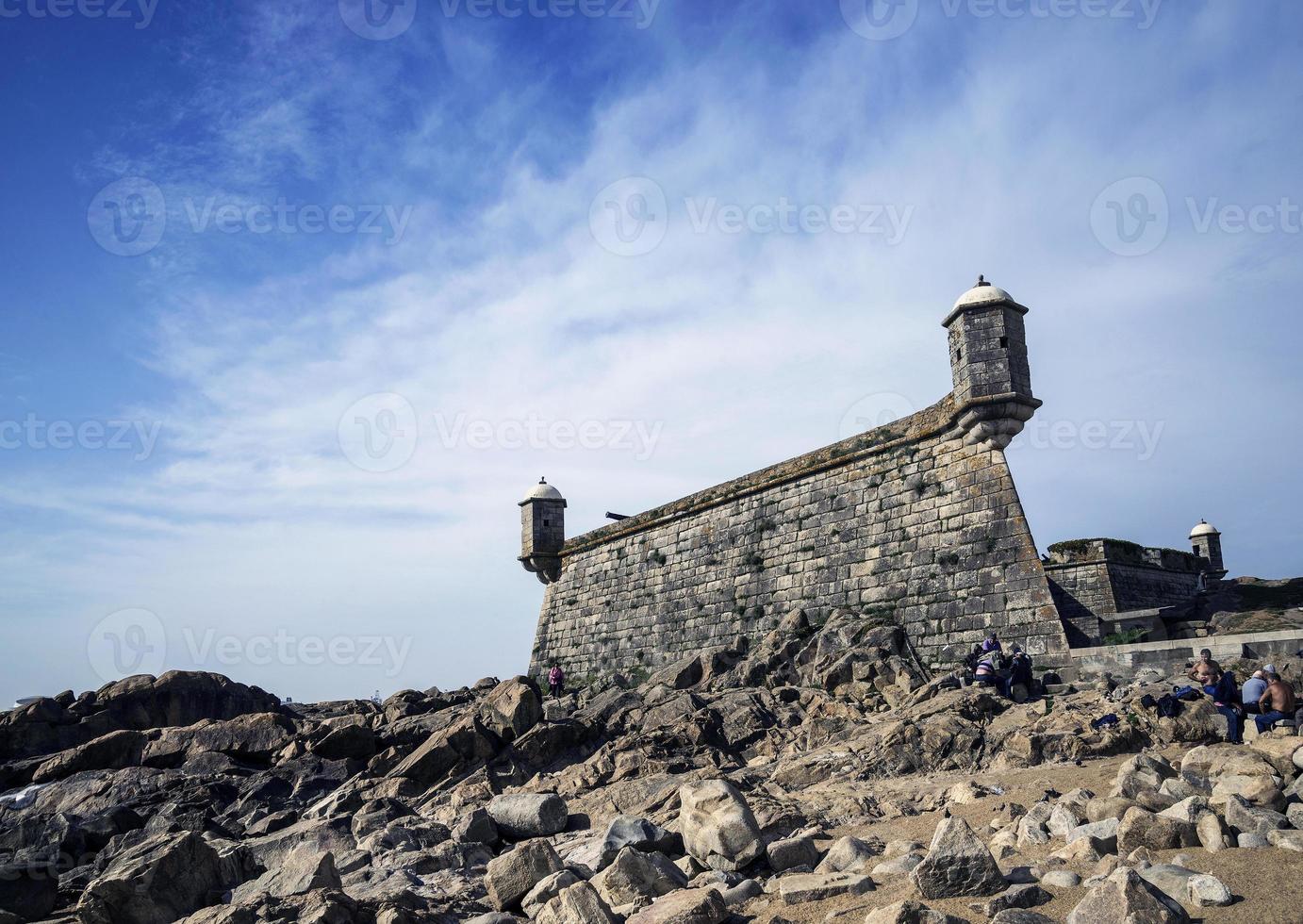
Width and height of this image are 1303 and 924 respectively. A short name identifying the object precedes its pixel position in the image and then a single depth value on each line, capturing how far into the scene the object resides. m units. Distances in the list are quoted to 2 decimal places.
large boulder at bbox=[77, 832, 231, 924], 7.93
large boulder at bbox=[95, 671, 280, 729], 22.52
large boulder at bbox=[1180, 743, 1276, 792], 7.00
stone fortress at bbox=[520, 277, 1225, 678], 15.19
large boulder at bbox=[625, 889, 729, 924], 5.76
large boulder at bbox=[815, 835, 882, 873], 6.81
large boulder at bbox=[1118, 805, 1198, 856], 5.75
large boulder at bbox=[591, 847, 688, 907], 6.55
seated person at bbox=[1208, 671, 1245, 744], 9.56
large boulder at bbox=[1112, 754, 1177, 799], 6.95
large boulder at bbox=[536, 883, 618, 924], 5.94
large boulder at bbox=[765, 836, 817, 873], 7.16
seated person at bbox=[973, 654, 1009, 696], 12.85
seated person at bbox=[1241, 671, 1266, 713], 9.48
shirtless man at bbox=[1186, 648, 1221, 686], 10.47
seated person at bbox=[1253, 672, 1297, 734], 9.00
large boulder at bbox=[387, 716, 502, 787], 14.37
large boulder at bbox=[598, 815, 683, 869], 7.75
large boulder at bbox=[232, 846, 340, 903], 7.71
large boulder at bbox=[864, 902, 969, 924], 4.86
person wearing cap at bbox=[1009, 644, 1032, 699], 12.75
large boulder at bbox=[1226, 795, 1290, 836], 5.68
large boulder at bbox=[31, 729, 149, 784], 17.39
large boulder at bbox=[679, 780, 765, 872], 7.19
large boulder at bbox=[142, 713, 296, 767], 17.38
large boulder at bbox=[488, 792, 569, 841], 9.77
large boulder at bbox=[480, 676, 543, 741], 15.08
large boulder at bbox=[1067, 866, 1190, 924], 4.43
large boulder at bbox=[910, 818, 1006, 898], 5.62
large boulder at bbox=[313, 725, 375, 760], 16.11
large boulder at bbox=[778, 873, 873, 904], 6.04
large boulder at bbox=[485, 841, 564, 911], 7.20
